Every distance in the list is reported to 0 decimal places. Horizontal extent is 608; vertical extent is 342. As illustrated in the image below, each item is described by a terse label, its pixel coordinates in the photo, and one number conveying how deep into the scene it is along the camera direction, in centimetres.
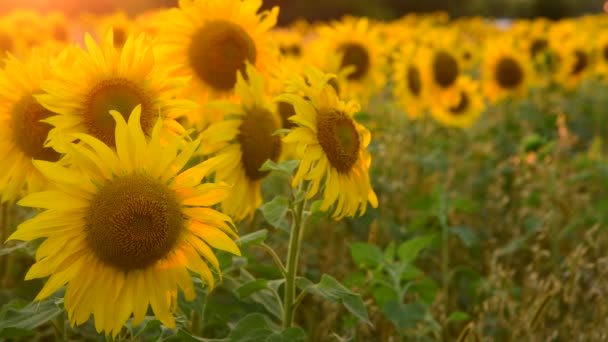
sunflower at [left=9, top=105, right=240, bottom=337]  153
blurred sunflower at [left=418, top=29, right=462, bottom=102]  507
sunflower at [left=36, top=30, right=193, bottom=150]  180
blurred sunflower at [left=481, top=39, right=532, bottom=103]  568
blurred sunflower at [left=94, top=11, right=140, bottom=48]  452
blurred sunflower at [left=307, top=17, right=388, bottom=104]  476
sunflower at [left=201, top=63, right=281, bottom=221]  216
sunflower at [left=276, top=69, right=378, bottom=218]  192
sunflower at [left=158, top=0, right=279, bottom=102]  242
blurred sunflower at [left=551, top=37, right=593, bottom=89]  629
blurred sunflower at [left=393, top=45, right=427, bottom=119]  507
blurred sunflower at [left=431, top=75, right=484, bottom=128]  520
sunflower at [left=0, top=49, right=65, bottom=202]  194
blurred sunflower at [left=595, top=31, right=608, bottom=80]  645
